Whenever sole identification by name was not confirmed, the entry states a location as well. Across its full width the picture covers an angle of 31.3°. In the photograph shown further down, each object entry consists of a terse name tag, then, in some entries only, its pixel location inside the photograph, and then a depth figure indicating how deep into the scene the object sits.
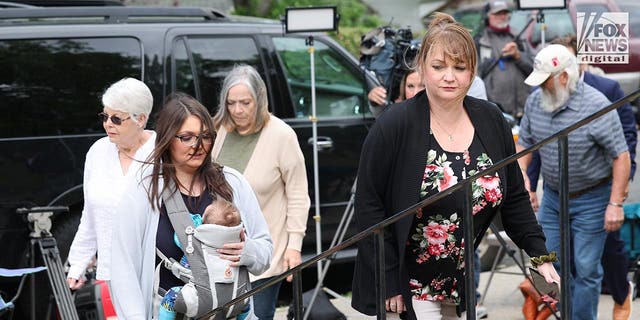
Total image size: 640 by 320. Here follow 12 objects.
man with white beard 5.84
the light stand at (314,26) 7.25
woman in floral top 4.02
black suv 6.83
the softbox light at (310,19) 7.27
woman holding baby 4.09
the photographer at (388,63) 6.77
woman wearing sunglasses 4.98
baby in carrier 4.01
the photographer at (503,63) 10.56
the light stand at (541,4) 7.40
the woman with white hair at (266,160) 5.63
